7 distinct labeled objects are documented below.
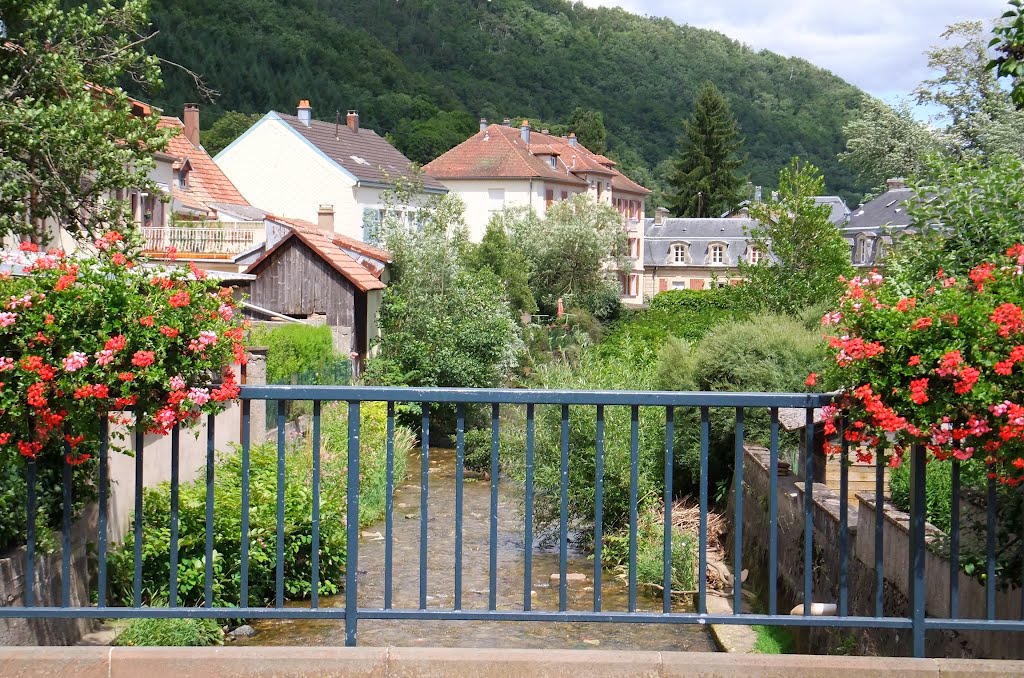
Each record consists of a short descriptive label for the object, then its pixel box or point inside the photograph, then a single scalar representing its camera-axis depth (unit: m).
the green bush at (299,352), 20.52
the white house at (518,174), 70.00
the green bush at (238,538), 10.19
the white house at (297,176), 55.22
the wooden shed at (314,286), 32.19
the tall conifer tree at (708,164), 93.81
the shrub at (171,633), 8.89
